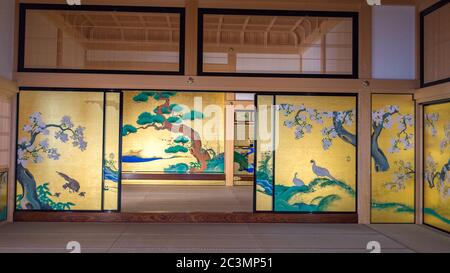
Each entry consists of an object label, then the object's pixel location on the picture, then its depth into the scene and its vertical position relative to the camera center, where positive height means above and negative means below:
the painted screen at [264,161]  7.07 -0.22
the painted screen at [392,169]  7.05 -0.32
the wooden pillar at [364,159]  7.02 -0.16
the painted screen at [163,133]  11.84 +0.38
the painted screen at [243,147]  12.30 +0.02
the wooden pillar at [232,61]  7.18 +1.54
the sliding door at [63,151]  6.87 -0.09
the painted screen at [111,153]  6.96 -0.12
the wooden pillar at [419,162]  7.02 -0.20
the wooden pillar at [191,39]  7.00 +1.81
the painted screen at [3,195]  6.58 -0.80
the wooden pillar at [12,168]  6.79 -0.38
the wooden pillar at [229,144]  11.99 +0.10
